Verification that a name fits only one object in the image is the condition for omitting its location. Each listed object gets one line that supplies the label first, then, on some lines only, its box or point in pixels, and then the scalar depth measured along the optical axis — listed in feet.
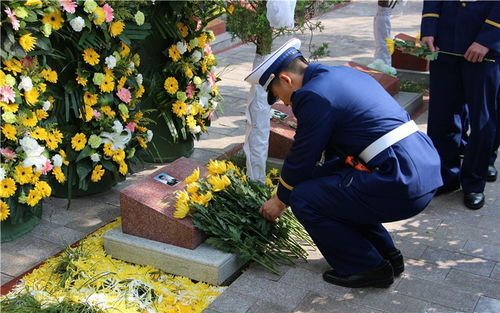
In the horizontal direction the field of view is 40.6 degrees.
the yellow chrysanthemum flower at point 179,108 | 18.28
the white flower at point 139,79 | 16.88
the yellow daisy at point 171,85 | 18.02
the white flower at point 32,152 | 14.24
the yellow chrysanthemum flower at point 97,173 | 16.19
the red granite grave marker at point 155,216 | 13.29
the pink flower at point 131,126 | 16.69
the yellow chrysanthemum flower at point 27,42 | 13.58
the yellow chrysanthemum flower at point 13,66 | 13.73
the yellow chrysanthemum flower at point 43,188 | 14.73
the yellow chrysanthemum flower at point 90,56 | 15.39
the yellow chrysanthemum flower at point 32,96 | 14.17
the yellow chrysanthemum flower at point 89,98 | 15.70
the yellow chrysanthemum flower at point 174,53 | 17.78
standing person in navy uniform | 15.48
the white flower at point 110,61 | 15.66
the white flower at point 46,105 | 14.76
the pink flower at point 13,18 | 13.09
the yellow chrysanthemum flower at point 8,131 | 13.87
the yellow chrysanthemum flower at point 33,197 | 14.60
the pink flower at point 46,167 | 14.75
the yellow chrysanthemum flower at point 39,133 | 14.52
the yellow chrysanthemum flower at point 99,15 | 14.83
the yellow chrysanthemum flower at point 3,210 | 14.20
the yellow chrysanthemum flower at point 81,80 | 15.44
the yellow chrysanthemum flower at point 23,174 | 14.32
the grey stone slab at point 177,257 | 12.88
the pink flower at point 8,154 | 13.98
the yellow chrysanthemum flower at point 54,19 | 14.30
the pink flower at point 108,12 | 15.02
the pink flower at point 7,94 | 13.57
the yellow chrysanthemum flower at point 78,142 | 15.85
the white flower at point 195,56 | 18.15
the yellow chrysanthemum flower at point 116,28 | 15.48
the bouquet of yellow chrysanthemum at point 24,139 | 13.87
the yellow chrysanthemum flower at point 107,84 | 15.80
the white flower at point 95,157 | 15.98
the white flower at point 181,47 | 17.78
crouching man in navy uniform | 11.55
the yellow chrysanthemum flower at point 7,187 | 14.10
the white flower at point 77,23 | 14.58
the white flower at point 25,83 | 13.99
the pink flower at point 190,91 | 18.37
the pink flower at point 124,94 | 16.22
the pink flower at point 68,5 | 14.29
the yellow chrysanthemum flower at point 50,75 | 14.94
